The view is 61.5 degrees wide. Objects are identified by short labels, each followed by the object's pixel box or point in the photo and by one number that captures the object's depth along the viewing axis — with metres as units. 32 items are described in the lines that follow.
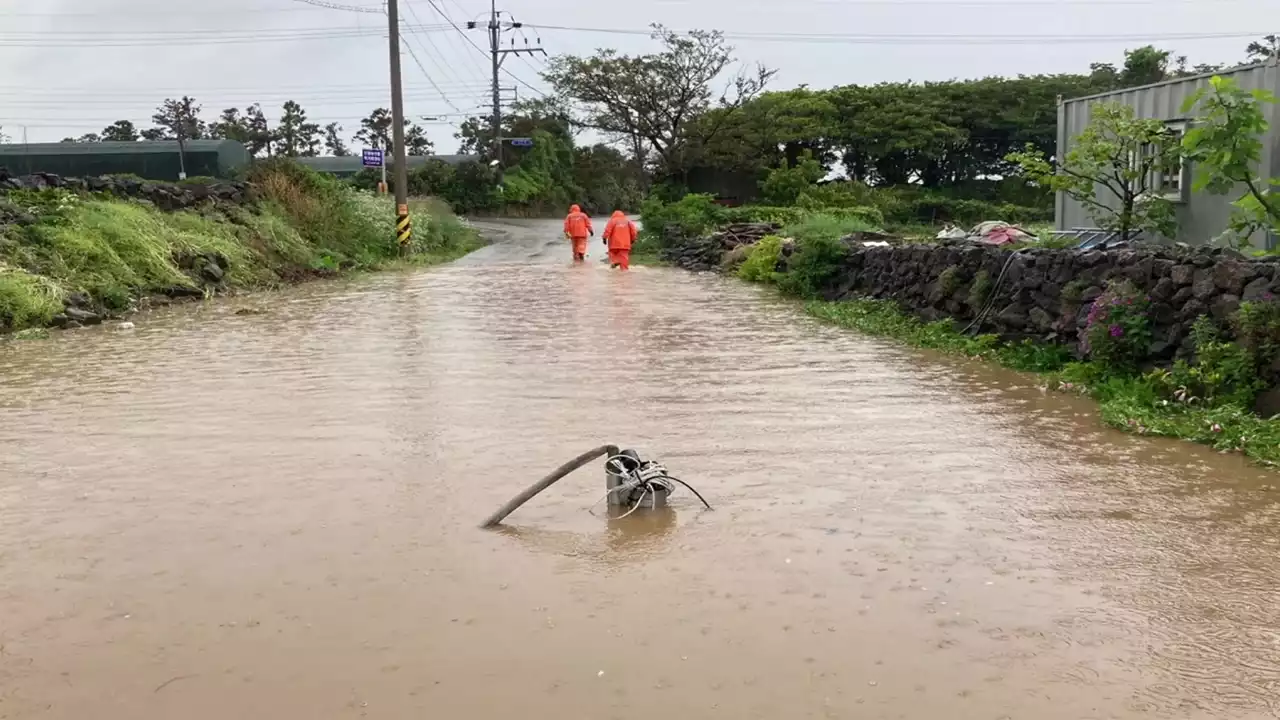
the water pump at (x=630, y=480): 5.55
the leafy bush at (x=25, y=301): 13.37
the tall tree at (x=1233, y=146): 8.71
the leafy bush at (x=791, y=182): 37.00
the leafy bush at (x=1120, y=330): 8.59
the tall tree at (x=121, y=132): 69.69
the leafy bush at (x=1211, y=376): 7.35
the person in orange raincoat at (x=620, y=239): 24.47
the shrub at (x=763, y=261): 20.97
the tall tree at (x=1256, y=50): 33.81
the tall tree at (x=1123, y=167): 11.60
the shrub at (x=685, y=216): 30.04
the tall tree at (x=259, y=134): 68.34
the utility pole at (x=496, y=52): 57.00
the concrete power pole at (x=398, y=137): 28.39
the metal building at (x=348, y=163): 57.54
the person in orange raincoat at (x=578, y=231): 26.73
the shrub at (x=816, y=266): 17.59
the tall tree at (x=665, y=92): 42.44
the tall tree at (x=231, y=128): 69.69
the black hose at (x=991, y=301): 11.48
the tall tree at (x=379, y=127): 66.38
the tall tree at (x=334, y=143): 78.44
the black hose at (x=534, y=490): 5.45
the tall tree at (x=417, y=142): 75.00
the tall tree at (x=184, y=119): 65.94
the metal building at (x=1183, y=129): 10.66
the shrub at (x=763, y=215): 28.61
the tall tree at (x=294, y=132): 70.56
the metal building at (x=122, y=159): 45.47
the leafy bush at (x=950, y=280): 12.55
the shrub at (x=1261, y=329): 7.21
